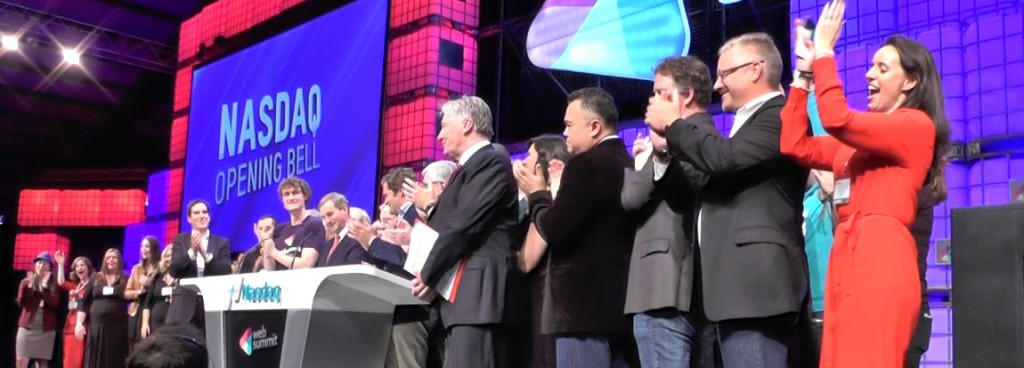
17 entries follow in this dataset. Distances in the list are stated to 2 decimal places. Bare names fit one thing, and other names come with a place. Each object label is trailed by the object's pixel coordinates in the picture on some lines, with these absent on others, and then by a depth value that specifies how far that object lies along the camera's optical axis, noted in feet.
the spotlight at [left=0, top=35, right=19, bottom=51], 34.94
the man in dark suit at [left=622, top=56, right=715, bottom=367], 8.55
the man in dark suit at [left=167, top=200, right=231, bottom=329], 19.75
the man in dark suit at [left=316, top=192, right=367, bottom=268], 15.08
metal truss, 36.11
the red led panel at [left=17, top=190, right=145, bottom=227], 46.06
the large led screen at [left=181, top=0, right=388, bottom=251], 24.71
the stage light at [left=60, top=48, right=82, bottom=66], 37.35
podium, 11.78
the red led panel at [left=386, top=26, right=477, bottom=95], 23.61
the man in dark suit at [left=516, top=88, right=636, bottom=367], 9.72
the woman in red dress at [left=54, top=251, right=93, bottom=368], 28.91
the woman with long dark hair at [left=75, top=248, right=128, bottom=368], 25.38
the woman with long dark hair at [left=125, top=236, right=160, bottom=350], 23.00
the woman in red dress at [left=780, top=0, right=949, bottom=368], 6.84
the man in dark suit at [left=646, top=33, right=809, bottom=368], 7.64
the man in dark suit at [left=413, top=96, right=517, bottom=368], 10.76
